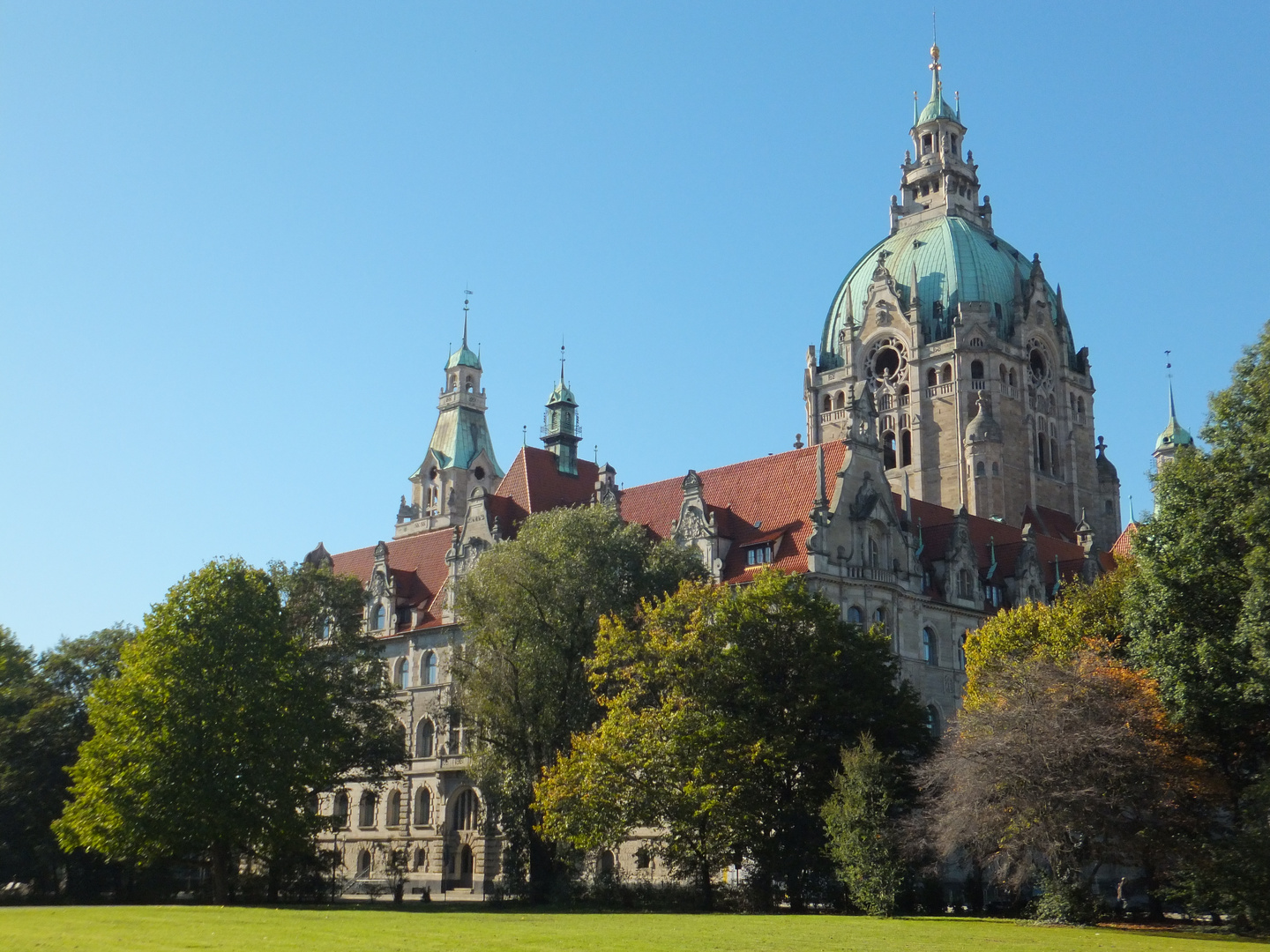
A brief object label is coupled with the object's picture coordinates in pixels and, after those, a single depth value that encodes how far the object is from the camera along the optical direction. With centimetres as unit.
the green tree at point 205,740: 5444
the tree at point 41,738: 6050
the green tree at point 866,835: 4762
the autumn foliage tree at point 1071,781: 4419
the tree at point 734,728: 5112
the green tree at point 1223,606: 4112
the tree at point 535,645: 5847
